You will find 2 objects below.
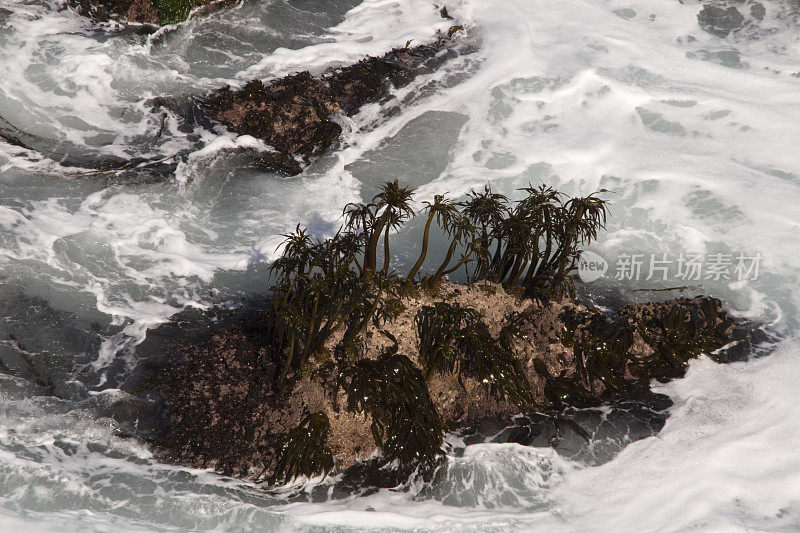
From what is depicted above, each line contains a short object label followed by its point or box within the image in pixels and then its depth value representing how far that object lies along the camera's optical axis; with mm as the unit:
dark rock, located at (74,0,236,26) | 21797
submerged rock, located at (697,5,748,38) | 25437
